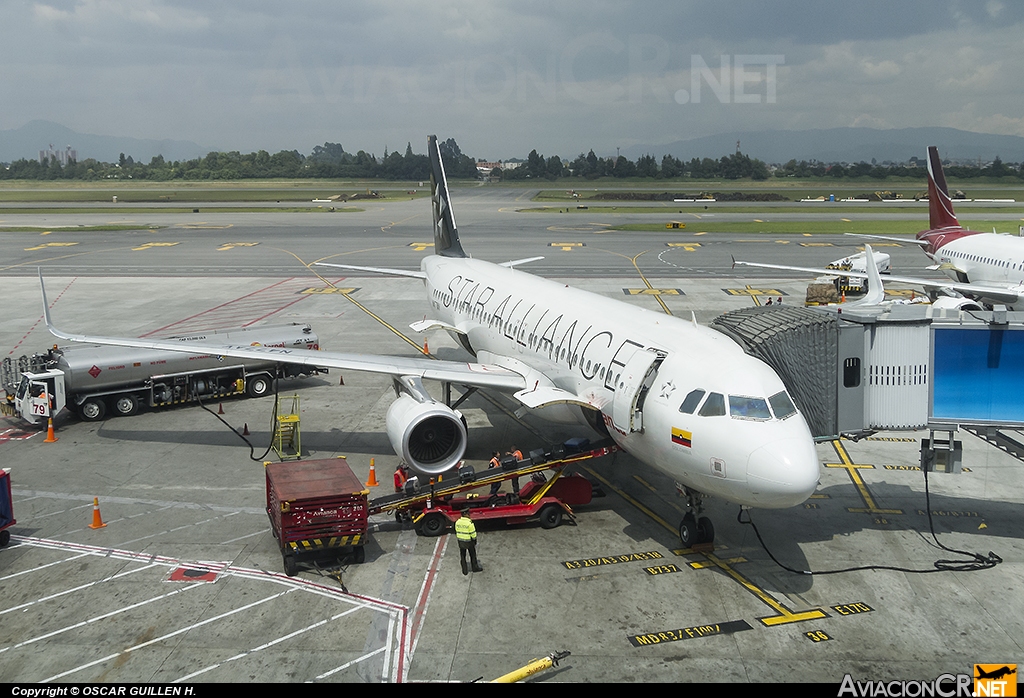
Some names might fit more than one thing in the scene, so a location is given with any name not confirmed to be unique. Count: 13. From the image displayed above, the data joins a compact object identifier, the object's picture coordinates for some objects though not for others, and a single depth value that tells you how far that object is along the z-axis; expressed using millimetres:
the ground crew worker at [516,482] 21891
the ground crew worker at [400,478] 23377
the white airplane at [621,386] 17203
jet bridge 20547
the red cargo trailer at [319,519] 18547
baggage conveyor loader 21031
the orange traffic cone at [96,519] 21375
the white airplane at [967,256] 41375
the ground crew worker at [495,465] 21859
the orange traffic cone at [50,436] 28375
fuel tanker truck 29594
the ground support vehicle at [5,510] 20141
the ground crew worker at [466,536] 18500
